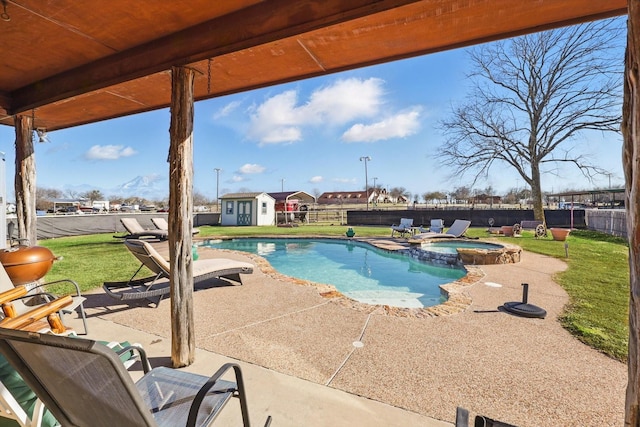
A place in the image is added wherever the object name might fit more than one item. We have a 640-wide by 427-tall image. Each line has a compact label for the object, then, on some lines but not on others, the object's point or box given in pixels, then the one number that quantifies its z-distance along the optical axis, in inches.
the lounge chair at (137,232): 540.4
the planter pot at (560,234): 490.3
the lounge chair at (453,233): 458.7
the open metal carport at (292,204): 1014.9
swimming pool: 273.3
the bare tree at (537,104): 674.2
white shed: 950.4
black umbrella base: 166.9
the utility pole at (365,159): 1290.0
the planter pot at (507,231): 599.7
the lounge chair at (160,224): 598.5
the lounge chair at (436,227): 552.4
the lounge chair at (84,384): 44.8
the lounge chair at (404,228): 582.2
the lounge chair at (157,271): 181.3
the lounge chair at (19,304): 124.4
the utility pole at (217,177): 1713.3
